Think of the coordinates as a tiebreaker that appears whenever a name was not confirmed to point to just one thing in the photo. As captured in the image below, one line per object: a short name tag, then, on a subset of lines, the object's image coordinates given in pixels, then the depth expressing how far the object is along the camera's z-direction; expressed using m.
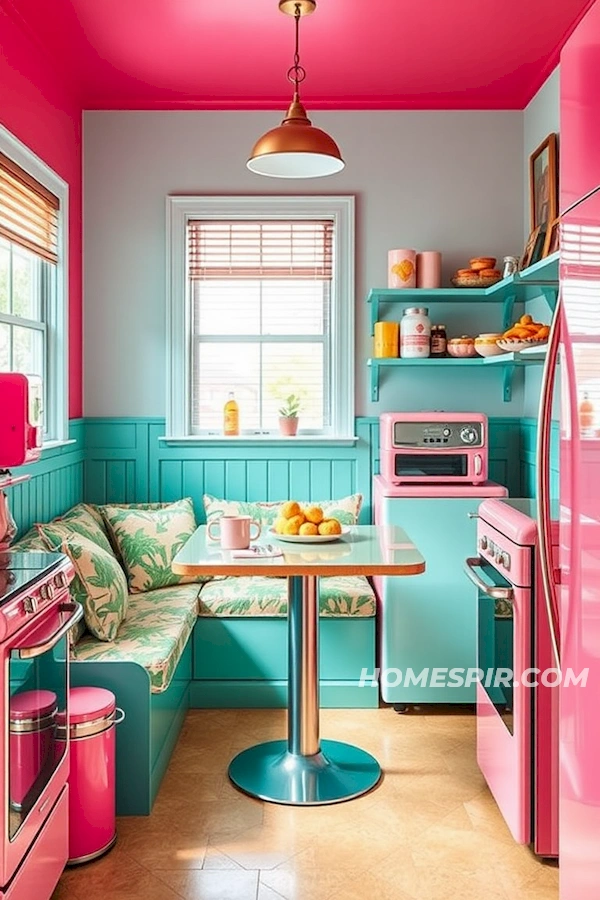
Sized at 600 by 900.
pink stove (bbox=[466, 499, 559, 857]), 2.42
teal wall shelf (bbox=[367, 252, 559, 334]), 3.52
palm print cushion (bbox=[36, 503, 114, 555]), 3.19
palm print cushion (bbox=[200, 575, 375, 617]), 3.76
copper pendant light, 2.84
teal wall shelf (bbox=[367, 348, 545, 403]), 3.60
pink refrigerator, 1.56
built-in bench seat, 3.76
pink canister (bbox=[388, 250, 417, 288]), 4.12
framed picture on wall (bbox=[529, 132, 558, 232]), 3.73
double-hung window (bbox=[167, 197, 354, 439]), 4.34
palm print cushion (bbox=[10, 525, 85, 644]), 2.98
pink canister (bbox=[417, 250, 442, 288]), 4.16
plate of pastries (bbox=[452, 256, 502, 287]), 4.09
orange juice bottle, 4.35
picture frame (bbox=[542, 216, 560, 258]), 3.54
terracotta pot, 4.32
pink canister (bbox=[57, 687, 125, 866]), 2.49
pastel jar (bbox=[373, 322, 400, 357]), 4.15
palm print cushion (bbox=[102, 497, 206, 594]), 3.93
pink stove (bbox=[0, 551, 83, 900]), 1.84
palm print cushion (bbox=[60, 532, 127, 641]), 3.04
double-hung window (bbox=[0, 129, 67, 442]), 3.36
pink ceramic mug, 2.86
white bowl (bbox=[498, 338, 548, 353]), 3.44
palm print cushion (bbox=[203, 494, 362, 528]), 4.14
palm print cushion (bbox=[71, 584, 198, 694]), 2.90
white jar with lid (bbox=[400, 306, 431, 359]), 4.12
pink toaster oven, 3.86
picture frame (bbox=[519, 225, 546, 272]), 3.72
